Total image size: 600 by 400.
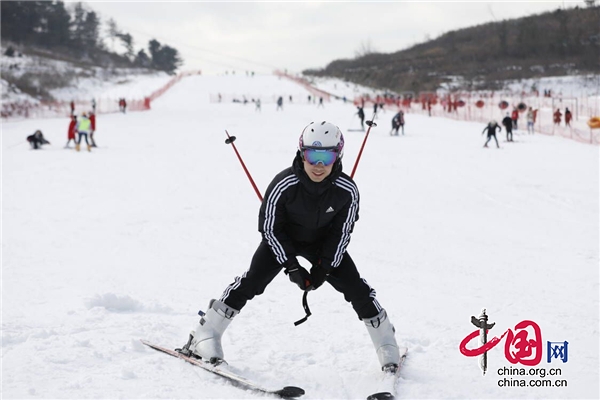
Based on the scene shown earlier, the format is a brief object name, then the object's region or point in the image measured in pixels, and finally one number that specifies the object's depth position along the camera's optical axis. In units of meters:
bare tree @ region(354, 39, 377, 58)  124.40
